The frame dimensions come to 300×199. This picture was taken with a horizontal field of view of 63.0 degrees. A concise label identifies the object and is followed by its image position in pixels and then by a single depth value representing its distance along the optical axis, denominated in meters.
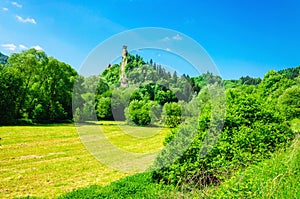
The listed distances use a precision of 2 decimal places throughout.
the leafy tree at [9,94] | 30.20
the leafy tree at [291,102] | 25.17
